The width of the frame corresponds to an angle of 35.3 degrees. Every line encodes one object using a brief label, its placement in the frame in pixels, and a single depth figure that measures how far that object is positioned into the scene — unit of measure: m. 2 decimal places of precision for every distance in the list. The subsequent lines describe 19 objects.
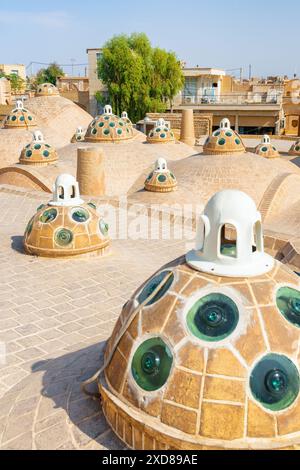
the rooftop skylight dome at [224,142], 16.47
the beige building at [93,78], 34.09
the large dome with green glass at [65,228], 7.89
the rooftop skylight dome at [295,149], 21.28
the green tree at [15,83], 42.25
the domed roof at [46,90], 24.50
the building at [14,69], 50.72
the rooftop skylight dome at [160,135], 20.14
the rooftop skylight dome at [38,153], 16.02
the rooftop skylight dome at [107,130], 17.70
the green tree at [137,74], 30.03
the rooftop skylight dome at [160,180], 14.30
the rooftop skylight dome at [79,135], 20.00
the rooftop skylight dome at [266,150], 19.28
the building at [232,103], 29.66
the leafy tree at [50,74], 46.25
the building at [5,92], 33.78
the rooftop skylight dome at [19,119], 19.75
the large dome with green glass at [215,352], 2.84
